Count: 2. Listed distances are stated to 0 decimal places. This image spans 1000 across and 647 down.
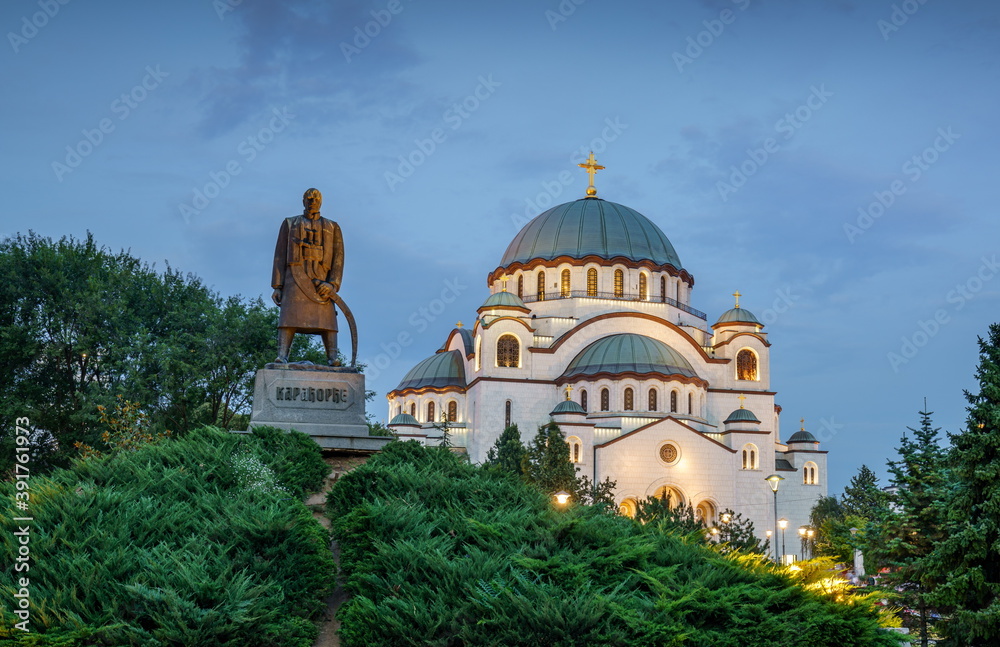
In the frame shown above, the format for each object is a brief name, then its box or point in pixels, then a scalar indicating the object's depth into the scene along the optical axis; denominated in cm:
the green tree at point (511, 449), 3756
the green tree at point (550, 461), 3554
